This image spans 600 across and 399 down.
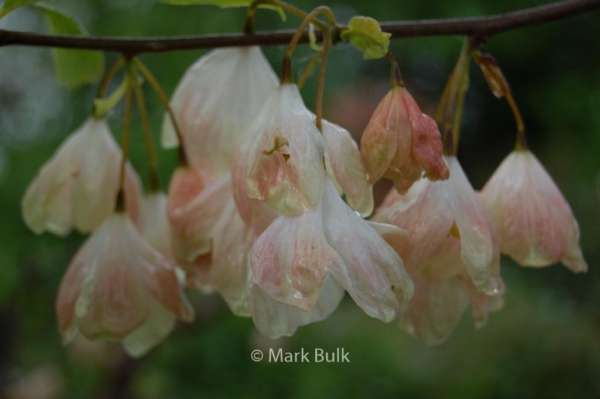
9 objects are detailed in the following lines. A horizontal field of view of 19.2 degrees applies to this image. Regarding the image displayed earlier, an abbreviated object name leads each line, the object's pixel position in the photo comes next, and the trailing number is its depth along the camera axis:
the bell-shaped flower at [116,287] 0.29
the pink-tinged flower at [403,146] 0.27
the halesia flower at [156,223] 0.31
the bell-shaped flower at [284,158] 0.26
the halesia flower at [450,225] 0.27
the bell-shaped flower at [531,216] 0.28
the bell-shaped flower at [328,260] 0.26
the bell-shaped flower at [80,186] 0.31
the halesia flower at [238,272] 0.27
